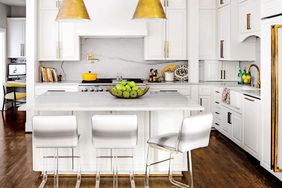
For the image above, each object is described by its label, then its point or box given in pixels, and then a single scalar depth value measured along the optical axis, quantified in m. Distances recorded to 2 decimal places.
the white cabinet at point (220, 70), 6.97
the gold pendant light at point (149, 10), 3.87
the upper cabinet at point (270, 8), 3.81
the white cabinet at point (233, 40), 6.13
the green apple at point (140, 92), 4.04
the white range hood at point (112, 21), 6.34
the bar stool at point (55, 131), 3.28
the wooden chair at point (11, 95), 8.57
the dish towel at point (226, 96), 5.72
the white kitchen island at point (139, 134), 3.95
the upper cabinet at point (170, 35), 6.70
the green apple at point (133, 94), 4.01
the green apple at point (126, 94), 3.99
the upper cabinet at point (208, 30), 6.89
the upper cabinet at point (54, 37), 6.64
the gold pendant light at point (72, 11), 3.81
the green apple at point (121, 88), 3.99
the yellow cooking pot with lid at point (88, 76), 6.63
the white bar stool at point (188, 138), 3.12
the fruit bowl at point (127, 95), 4.02
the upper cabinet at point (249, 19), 5.20
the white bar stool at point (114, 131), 3.23
